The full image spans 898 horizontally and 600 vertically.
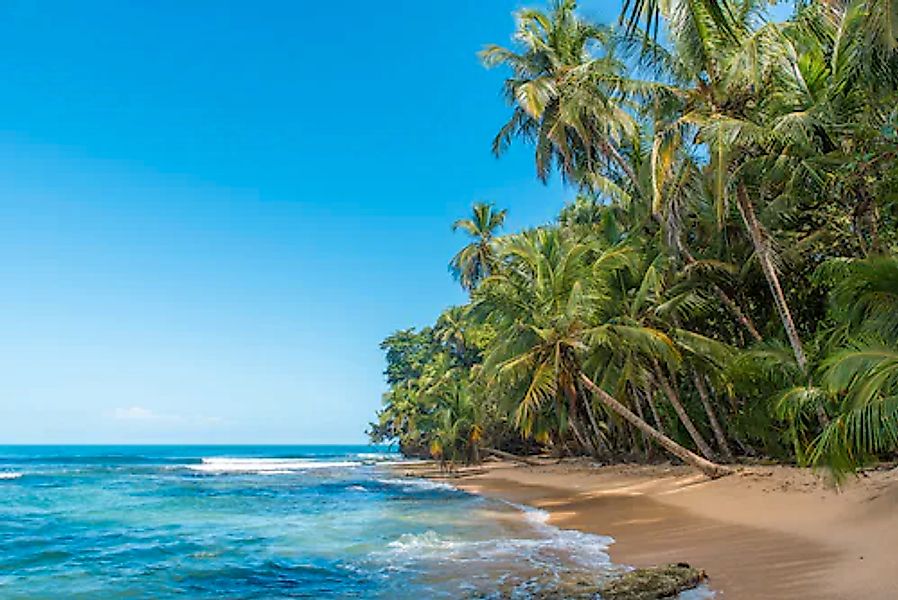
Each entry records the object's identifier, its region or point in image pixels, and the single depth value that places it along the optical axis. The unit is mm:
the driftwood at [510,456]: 30797
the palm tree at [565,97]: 15969
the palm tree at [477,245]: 34375
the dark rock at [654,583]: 6535
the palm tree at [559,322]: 14977
